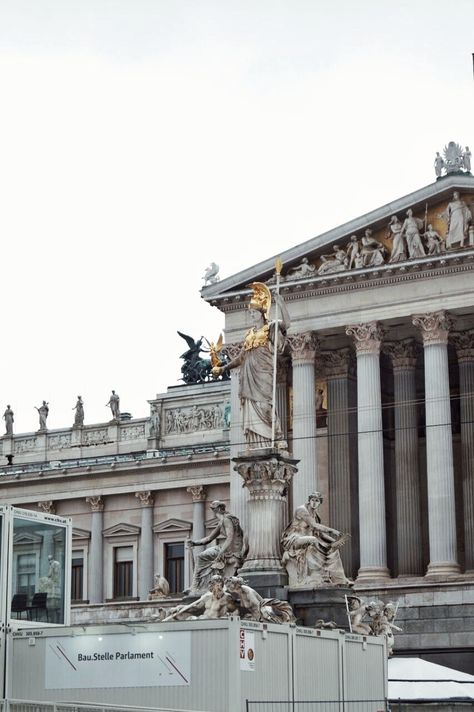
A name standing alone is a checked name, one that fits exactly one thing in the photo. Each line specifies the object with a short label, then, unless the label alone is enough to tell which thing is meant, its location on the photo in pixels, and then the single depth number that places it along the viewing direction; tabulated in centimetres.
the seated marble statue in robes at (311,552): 3281
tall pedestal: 3378
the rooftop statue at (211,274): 6988
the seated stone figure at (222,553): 3441
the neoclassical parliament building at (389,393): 6075
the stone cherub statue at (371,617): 3197
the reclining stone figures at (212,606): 2784
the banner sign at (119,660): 2492
